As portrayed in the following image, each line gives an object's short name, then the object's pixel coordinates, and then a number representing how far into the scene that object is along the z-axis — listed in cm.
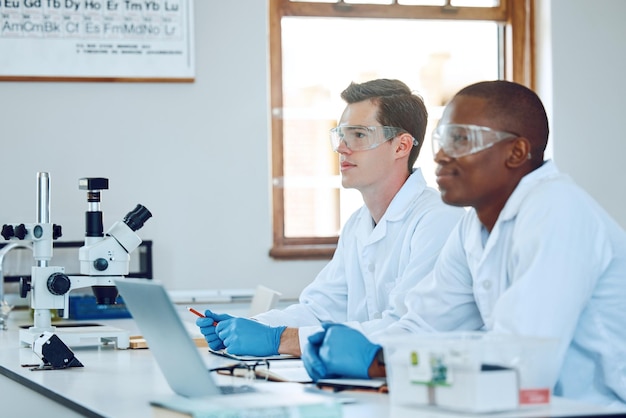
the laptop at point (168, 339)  224
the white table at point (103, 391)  217
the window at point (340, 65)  465
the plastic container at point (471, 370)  208
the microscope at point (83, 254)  306
